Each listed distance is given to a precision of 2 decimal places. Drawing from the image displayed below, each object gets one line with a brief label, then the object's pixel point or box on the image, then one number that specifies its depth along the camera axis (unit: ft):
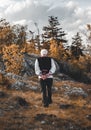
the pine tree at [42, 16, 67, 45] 165.75
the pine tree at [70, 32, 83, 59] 157.60
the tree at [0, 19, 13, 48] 127.61
